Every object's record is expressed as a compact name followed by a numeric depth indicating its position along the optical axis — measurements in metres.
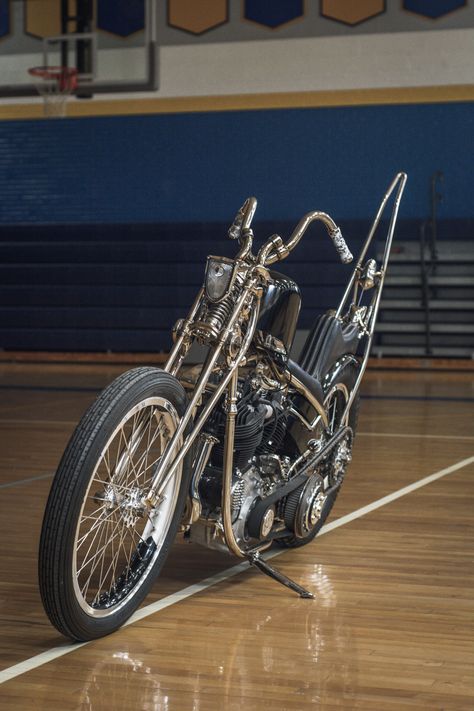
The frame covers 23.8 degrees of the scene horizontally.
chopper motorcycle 2.44
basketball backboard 12.88
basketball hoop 12.88
